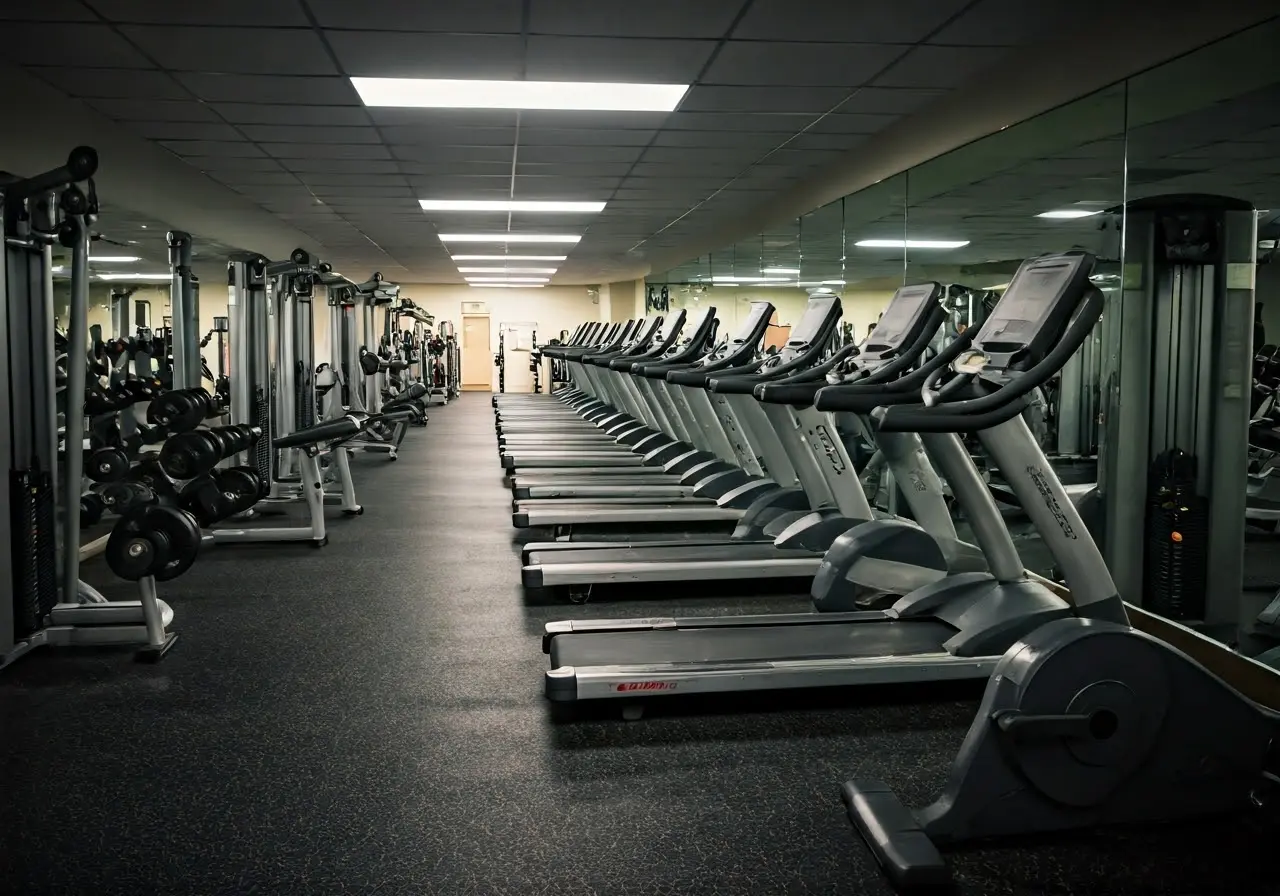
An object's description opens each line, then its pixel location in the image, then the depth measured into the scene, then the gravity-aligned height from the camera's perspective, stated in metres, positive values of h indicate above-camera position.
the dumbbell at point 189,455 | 5.12 -0.40
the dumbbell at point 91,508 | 5.64 -0.73
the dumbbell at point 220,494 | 5.19 -0.62
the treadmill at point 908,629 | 2.85 -0.85
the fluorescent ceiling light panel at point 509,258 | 15.11 +1.74
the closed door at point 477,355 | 22.55 +0.46
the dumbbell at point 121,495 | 5.96 -0.69
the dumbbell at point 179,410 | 6.04 -0.20
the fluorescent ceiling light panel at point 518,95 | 5.33 +1.51
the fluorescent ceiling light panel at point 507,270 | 17.46 +1.80
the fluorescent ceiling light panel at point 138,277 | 7.57 +0.74
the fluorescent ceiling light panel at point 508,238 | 12.34 +1.69
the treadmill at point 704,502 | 5.38 -0.74
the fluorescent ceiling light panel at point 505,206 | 9.61 +1.62
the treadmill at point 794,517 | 3.91 -0.61
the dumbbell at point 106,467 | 6.12 -0.54
